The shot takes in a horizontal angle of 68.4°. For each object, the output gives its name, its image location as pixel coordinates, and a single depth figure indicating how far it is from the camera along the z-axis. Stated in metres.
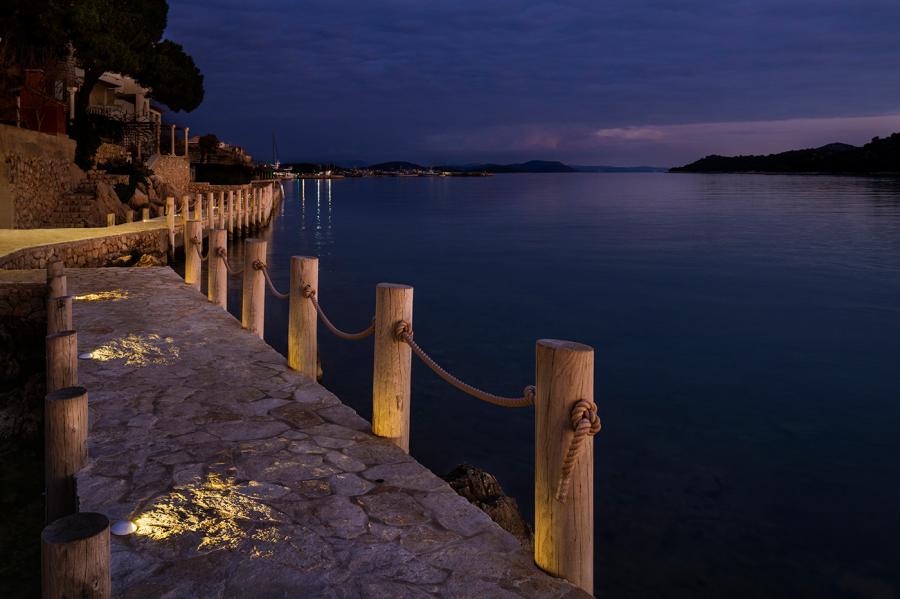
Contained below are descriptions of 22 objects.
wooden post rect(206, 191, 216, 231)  23.95
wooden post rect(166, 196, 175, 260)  20.67
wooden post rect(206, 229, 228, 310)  10.35
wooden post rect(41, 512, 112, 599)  2.12
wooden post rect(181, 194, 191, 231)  22.56
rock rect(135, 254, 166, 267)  16.75
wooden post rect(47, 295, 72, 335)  6.52
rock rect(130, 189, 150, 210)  26.41
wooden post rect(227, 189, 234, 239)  28.09
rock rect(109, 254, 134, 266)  16.78
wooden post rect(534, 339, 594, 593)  3.21
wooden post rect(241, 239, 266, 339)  8.63
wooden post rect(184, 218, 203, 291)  12.23
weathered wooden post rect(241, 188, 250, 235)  32.19
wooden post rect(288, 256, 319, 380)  6.86
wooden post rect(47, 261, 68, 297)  8.49
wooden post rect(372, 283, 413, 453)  5.10
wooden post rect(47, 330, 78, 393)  5.11
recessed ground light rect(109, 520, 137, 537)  3.63
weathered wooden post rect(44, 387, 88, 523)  3.85
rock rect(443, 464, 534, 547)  6.08
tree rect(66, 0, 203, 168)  27.16
